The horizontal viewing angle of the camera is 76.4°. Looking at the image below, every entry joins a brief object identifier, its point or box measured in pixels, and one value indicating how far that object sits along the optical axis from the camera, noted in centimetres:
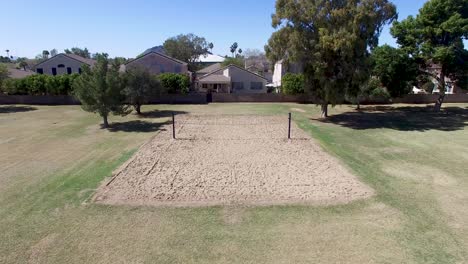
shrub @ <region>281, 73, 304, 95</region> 3656
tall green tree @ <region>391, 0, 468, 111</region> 2470
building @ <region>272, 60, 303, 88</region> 4338
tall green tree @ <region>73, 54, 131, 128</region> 2189
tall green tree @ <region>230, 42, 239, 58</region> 12462
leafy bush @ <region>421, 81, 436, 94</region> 3902
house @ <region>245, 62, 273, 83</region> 6447
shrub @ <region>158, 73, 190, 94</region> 3772
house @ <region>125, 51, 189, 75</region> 4350
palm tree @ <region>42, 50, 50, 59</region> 14942
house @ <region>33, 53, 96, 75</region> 4878
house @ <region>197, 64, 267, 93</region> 4559
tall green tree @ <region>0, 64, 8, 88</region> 3380
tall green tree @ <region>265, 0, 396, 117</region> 2194
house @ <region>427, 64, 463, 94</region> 2948
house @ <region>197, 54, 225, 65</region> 8112
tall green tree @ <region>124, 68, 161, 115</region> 2664
